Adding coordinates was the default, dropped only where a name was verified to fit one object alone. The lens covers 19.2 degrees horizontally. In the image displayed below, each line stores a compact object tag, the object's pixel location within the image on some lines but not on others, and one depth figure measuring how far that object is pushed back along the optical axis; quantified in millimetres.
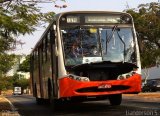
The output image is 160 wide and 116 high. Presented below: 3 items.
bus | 16328
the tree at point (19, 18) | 14500
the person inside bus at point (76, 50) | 16605
